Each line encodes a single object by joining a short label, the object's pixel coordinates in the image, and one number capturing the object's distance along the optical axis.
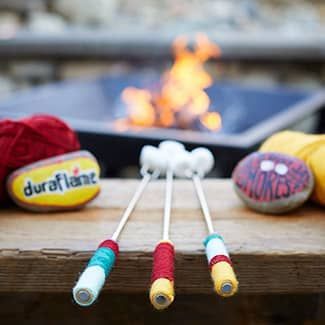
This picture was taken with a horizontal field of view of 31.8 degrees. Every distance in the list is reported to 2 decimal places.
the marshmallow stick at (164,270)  0.60
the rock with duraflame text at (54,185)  0.91
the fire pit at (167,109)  1.66
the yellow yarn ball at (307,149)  0.92
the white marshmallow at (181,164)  1.04
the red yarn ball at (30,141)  0.93
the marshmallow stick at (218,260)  0.61
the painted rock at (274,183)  0.90
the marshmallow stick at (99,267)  0.60
